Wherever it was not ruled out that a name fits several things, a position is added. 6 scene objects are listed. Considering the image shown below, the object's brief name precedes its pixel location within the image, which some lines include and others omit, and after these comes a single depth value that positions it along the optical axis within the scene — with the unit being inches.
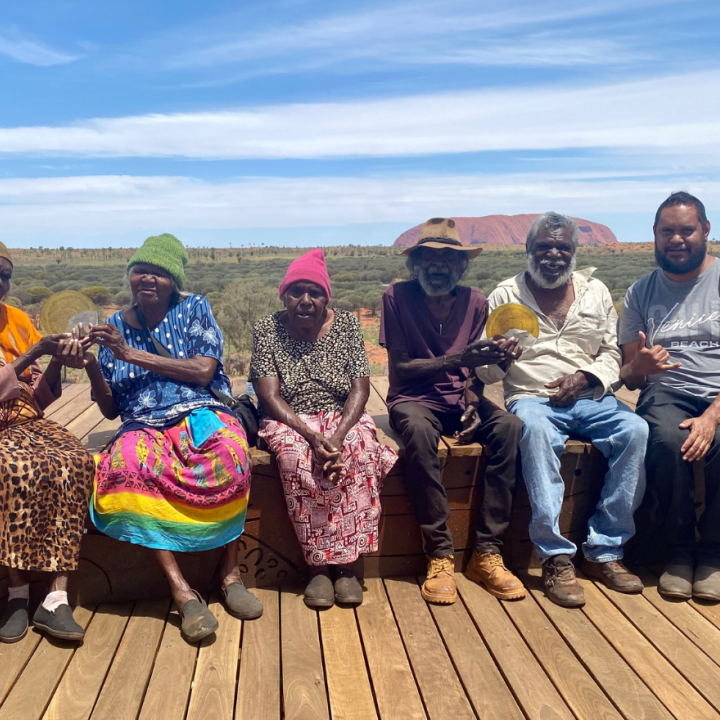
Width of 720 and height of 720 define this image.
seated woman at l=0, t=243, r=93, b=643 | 106.3
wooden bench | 120.0
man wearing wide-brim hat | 125.2
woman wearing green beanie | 112.7
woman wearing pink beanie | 120.3
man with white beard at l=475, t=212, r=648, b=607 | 124.7
